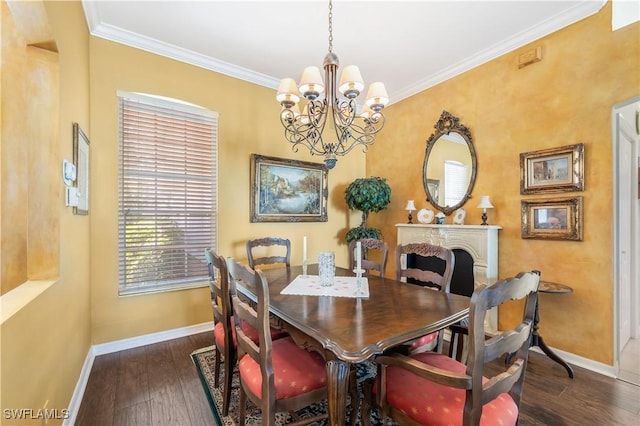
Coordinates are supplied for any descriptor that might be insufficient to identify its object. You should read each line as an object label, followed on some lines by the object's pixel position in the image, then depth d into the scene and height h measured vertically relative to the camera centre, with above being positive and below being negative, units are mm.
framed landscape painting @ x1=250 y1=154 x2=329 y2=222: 3568 +306
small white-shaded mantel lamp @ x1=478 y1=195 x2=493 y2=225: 2975 +74
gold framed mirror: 3348 +594
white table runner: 1844 -540
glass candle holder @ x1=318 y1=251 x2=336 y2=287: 2033 -413
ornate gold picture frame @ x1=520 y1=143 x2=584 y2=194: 2498 +402
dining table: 1186 -548
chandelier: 1938 +853
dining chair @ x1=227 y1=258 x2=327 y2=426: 1227 -806
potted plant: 3871 +193
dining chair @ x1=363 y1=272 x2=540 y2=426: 985 -691
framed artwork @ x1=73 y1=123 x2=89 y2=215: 1961 +360
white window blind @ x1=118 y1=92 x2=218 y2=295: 2803 +219
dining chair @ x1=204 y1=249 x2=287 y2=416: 1753 -798
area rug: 1773 -1335
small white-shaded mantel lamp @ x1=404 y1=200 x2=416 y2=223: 3793 +82
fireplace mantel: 2980 -380
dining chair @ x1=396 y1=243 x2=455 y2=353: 1851 -487
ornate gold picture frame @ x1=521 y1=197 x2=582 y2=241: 2500 -67
